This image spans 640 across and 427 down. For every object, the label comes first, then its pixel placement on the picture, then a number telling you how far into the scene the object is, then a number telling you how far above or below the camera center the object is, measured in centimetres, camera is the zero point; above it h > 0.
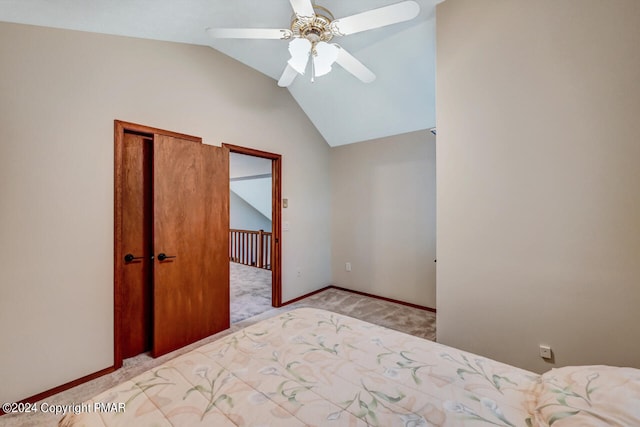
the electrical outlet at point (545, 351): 170 -91
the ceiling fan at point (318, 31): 146 +114
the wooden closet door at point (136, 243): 224 -26
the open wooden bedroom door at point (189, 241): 228 -27
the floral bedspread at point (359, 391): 82 -67
